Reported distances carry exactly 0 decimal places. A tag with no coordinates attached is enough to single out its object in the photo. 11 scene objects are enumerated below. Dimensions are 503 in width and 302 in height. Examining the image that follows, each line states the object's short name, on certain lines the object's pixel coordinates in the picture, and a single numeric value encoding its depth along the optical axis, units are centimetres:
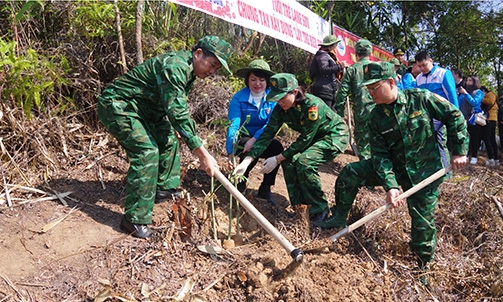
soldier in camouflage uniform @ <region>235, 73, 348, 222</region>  398
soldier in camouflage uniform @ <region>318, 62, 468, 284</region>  322
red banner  842
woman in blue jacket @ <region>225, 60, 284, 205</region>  449
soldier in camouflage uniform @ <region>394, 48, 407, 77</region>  771
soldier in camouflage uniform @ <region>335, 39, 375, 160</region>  551
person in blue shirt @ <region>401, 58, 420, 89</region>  680
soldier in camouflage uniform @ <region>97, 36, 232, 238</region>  324
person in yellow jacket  837
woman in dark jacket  615
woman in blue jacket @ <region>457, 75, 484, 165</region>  782
